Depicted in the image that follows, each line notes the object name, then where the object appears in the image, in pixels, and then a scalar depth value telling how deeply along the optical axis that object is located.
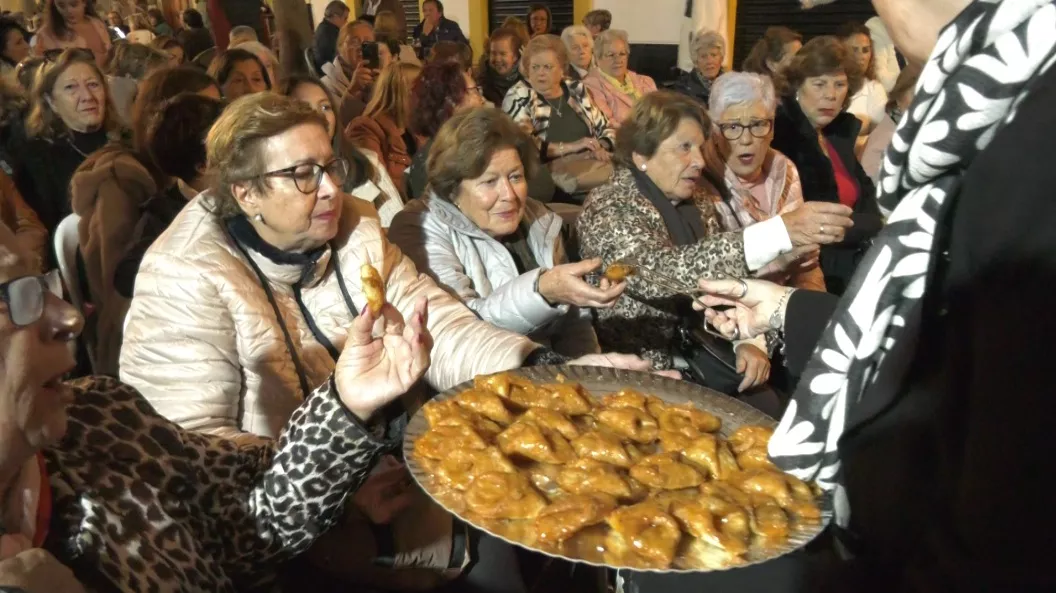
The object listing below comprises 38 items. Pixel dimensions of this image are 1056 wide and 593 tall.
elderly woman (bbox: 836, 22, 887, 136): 5.18
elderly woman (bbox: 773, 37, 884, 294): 4.16
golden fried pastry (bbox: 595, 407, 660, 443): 1.67
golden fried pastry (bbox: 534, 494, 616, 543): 1.32
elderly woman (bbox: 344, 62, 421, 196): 4.34
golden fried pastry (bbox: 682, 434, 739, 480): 1.57
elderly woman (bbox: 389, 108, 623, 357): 2.76
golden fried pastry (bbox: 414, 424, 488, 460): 1.52
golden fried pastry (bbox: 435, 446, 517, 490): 1.45
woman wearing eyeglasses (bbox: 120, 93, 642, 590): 1.93
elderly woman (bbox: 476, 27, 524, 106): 6.79
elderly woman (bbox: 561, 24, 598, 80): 6.80
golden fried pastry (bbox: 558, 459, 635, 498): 1.49
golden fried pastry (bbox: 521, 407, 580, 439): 1.66
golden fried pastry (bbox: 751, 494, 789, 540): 1.32
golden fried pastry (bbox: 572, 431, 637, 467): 1.59
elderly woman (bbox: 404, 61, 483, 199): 3.98
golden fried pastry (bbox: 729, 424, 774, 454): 1.61
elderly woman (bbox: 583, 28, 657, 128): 6.12
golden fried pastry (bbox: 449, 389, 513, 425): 1.70
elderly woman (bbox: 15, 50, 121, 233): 3.82
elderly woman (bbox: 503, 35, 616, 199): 5.30
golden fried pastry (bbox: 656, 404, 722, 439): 1.68
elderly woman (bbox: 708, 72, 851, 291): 3.37
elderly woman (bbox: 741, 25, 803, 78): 5.34
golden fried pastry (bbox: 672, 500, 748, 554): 1.30
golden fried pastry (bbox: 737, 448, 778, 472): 1.53
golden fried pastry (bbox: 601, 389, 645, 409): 1.74
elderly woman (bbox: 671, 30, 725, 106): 6.40
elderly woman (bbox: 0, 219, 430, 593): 1.13
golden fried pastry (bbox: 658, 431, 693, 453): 1.62
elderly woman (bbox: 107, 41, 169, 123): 4.16
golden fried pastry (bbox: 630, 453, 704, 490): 1.53
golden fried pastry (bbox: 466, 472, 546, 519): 1.38
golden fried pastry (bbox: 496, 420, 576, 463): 1.60
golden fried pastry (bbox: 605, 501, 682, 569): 1.26
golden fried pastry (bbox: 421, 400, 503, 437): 1.63
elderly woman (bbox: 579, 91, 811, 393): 2.67
